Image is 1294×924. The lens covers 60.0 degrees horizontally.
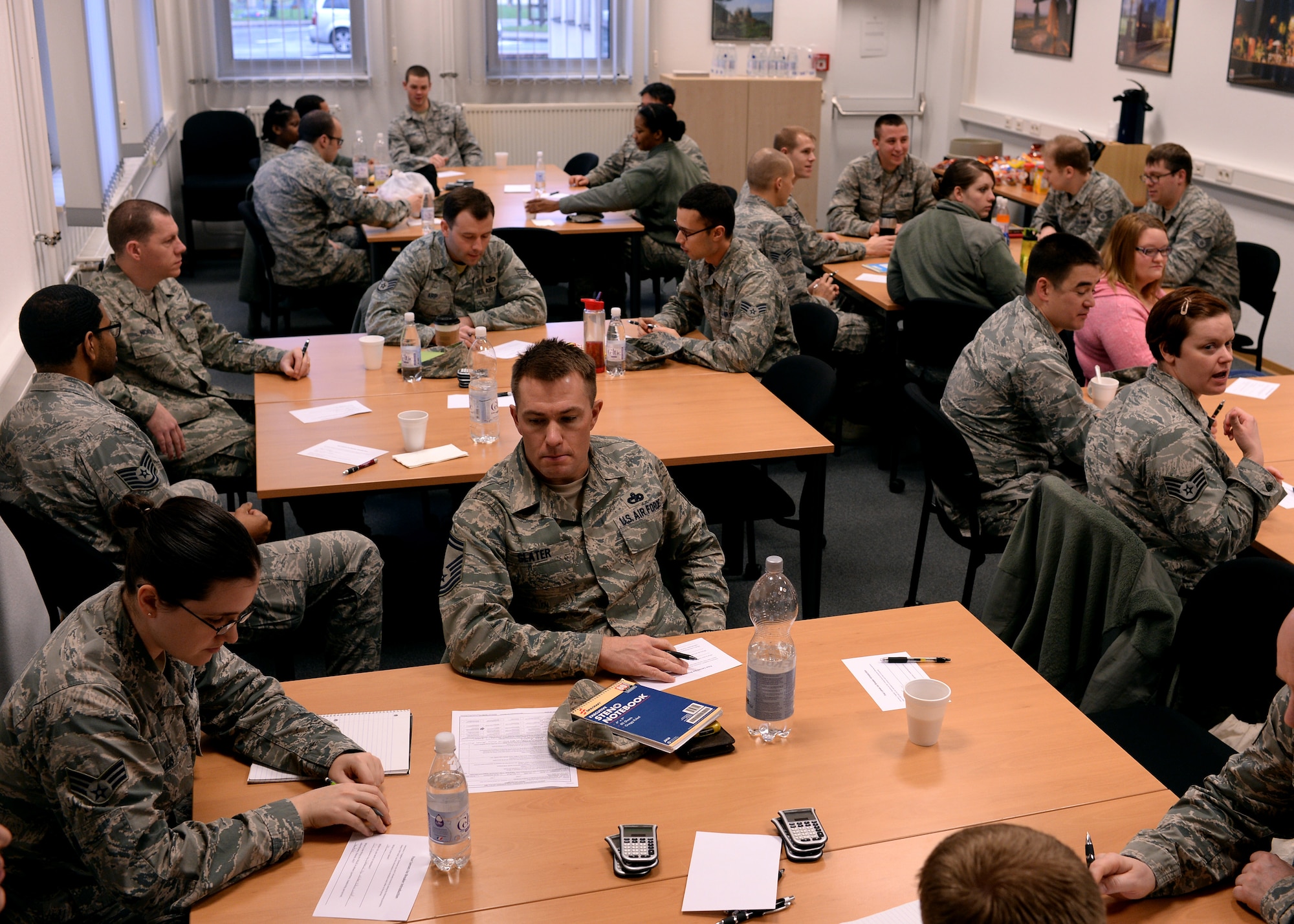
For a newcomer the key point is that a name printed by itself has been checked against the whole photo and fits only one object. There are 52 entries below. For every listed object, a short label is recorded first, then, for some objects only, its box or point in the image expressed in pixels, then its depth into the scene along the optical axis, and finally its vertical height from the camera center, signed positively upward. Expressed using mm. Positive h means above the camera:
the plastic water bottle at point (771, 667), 2131 -1019
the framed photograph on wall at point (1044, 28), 8789 +749
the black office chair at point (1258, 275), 5789 -750
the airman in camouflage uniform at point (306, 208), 6602 -510
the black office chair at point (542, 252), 6539 -757
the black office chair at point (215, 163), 8922 -357
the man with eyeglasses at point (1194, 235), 5859 -553
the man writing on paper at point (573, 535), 2537 -940
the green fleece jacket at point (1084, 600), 2674 -1145
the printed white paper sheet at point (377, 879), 1737 -1169
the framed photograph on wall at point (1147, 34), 7609 +604
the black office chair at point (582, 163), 8719 -319
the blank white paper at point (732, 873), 1751 -1159
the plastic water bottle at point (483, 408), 3646 -899
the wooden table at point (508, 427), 3416 -993
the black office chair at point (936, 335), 4988 -921
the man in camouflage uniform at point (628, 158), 7594 -242
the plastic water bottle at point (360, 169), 7922 -338
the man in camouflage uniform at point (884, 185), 7090 -390
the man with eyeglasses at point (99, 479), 3150 -985
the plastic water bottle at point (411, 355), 4246 -854
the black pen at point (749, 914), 1719 -1169
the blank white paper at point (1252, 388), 4227 -957
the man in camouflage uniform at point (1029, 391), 3783 -878
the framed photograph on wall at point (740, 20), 10250 +895
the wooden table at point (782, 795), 1780 -1152
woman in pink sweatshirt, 4523 -654
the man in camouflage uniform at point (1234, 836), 1731 -1097
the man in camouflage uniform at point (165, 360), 4117 -892
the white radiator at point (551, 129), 10023 -72
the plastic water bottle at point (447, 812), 1777 -1053
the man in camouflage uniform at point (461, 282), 4809 -694
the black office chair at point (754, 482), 3900 -1216
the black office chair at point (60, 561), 2836 -1106
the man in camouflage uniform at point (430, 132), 9070 -97
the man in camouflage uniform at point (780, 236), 5688 -558
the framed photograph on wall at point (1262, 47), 6523 +450
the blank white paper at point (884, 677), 2287 -1117
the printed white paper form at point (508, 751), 2039 -1143
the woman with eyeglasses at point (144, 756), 1770 -1021
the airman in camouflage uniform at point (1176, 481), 3018 -939
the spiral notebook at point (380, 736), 2070 -1137
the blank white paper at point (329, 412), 3883 -984
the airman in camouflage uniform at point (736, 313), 4465 -773
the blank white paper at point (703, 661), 2369 -1120
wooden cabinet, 9906 +82
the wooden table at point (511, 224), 6512 -615
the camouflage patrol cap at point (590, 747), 2072 -1113
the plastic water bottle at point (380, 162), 7930 -328
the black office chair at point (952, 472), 3670 -1128
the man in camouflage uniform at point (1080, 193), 6523 -390
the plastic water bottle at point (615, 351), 4336 -852
